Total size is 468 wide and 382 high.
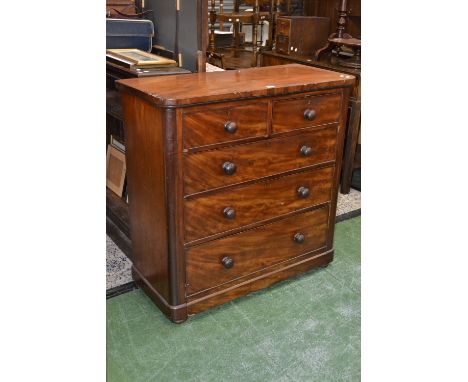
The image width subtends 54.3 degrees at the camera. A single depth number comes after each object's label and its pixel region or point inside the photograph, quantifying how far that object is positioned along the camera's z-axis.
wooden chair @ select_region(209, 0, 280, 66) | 5.92
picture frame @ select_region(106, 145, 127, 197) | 2.68
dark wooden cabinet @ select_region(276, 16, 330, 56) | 3.58
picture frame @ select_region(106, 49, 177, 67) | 2.17
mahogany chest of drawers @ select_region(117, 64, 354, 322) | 1.73
